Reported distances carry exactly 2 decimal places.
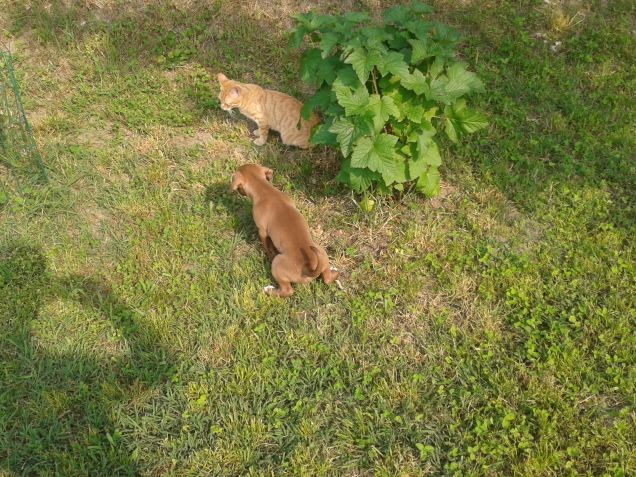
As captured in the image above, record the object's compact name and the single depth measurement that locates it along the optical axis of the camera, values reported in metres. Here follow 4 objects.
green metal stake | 5.48
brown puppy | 4.26
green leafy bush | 4.23
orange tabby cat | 5.74
